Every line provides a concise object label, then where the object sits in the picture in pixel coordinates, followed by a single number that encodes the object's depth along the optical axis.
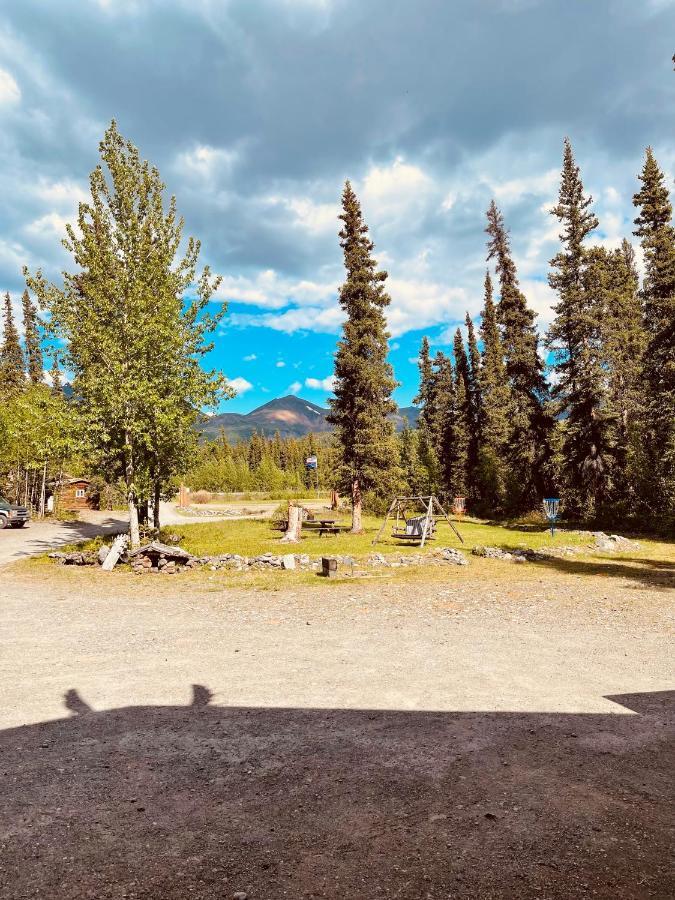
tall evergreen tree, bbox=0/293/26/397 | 51.47
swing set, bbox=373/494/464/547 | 22.98
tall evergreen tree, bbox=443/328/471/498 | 51.19
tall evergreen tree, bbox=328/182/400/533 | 28.09
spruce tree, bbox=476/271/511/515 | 43.81
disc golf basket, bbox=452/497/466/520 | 46.44
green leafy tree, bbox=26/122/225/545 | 17.84
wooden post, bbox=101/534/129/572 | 16.22
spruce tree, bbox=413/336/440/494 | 55.50
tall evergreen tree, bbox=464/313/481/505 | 49.91
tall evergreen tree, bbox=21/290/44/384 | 54.38
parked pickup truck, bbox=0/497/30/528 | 31.95
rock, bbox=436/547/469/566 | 17.38
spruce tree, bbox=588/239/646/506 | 29.39
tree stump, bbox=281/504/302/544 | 23.06
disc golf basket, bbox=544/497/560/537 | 26.86
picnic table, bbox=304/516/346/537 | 26.88
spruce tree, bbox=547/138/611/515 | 29.39
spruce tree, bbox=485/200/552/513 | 36.59
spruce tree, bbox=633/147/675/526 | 25.28
